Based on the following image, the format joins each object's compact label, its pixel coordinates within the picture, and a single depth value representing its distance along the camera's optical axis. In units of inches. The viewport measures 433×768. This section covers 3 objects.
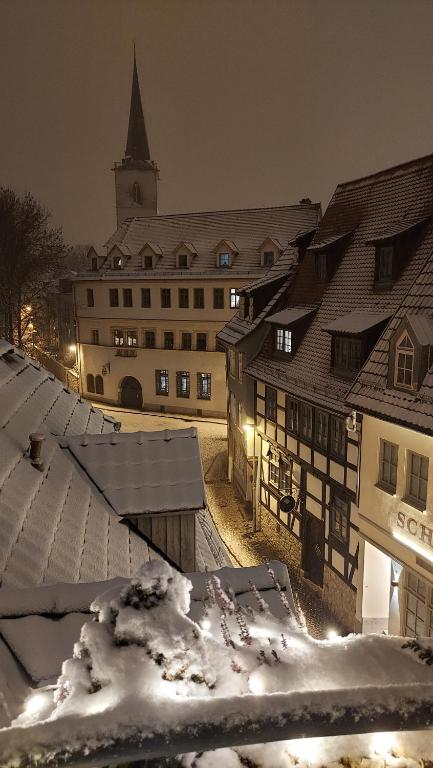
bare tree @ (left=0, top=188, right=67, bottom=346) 1294.3
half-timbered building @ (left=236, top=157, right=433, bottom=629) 537.6
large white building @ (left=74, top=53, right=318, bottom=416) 1326.3
